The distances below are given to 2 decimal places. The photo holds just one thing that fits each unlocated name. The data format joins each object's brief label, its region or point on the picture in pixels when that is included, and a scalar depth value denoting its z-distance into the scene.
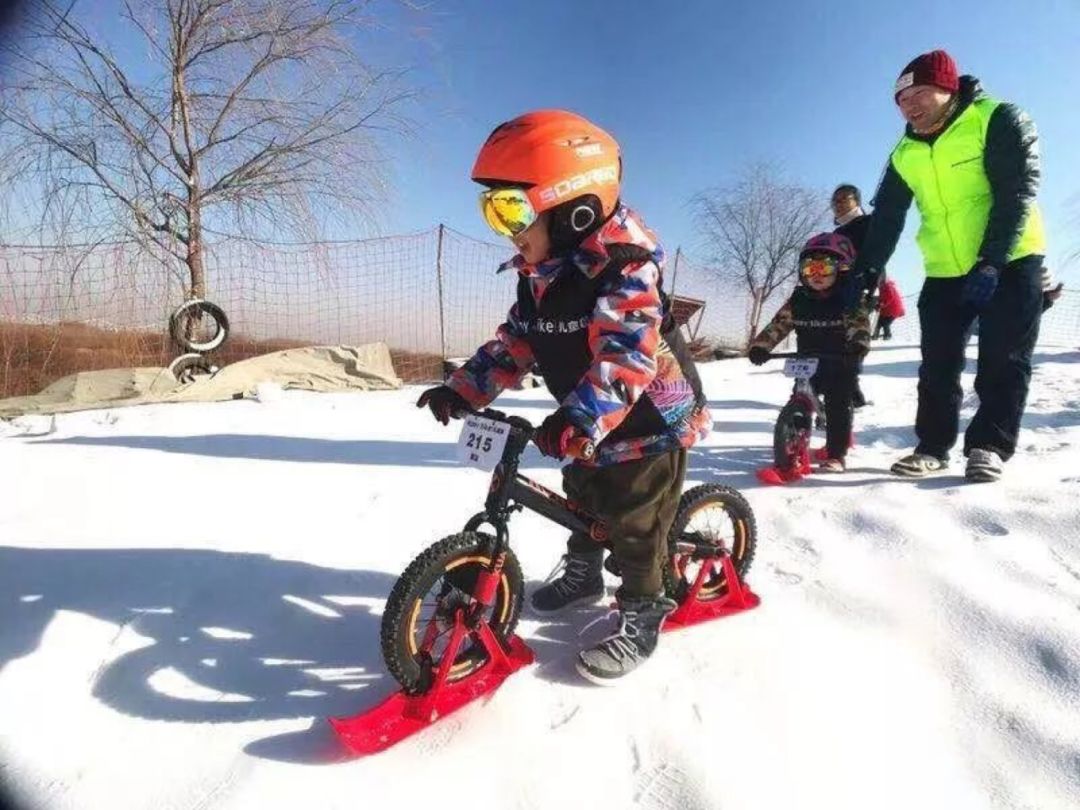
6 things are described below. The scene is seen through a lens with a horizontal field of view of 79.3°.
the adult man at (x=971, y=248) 2.82
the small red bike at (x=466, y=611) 1.61
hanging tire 6.71
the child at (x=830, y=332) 3.59
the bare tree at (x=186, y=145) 6.65
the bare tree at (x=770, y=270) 20.83
